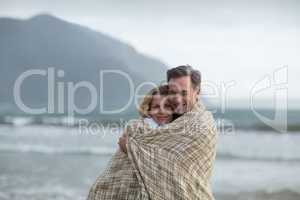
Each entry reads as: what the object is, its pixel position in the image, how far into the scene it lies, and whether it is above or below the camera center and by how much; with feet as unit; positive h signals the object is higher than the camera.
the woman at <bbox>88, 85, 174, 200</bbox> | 18.54 -1.21
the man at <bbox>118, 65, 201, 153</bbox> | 18.79 +0.03
